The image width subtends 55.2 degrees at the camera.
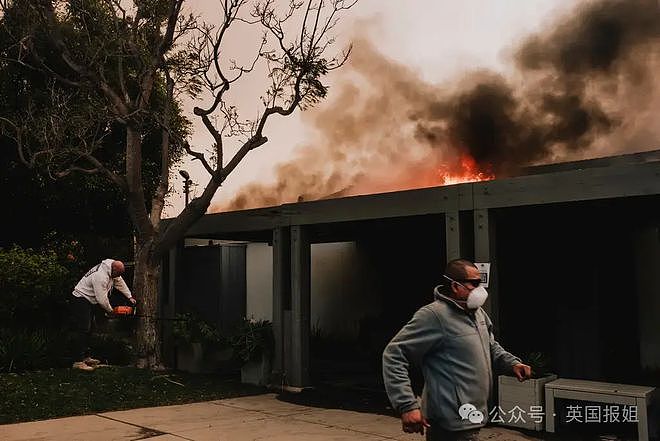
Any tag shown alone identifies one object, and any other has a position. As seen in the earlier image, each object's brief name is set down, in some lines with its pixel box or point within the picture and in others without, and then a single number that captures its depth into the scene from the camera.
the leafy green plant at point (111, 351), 11.23
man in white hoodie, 9.17
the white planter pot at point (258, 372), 9.86
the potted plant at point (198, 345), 10.93
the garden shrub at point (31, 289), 11.85
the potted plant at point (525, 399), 6.75
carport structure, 6.52
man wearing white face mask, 3.29
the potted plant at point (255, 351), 9.87
